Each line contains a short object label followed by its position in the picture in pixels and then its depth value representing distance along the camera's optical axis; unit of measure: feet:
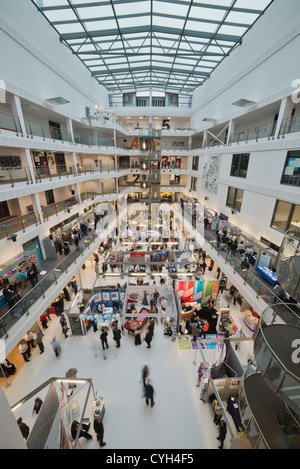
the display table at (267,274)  29.12
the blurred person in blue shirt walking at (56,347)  28.86
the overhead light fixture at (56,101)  38.69
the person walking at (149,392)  22.18
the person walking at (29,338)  29.85
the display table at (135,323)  33.06
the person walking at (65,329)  32.22
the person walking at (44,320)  34.27
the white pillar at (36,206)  36.88
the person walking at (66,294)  40.14
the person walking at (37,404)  20.60
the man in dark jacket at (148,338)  30.14
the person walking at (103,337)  29.40
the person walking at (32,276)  30.25
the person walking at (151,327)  30.60
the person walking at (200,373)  25.67
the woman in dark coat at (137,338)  30.91
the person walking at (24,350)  27.89
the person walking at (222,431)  19.09
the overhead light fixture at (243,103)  38.73
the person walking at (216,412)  21.01
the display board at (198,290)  38.75
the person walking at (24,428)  18.50
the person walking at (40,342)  29.66
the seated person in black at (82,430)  19.34
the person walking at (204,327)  34.05
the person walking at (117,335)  29.89
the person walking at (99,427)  19.07
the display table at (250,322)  33.65
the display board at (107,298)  38.34
